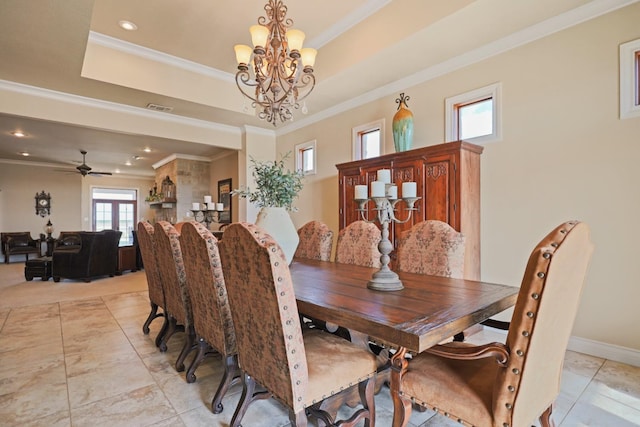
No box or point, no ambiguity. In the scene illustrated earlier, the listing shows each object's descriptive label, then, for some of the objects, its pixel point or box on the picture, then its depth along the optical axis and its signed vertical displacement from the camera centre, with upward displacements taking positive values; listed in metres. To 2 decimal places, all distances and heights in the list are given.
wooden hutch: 3.12 +0.29
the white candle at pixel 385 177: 1.78 +0.21
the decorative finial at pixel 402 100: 3.89 +1.43
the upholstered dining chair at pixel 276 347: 1.24 -0.58
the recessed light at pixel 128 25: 3.57 +2.15
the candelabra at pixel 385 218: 1.70 -0.02
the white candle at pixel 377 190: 1.68 +0.13
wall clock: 9.43 +0.29
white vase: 2.41 -0.09
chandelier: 2.72 +1.40
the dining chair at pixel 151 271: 2.87 -0.55
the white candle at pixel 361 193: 1.88 +0.12
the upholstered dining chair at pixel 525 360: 1.00 -0.53
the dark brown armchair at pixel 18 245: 8.36 -0.83
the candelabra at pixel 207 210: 3.56 +0.04
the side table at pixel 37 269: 6.05 -1.05
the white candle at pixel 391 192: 1.79 +0.13
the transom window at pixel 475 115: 3.26 +1.08
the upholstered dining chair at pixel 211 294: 1.81 -0.48
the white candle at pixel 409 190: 1.73 +0.13
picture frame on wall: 7.39 +0.30
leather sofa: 5.87 -0.82
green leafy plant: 2.44 +0.21
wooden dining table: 1.18 -0.42
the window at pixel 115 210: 10.62 +0.13
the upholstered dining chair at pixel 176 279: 2.35 -0.50
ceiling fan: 7.81 +1.10
